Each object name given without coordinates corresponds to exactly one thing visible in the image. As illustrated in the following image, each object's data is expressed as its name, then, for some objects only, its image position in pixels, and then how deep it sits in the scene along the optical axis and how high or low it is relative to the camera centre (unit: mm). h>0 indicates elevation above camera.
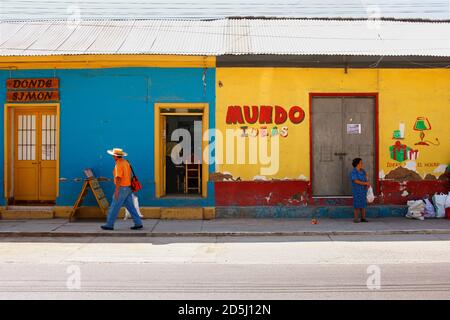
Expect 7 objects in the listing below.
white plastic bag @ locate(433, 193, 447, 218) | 11711 -1074
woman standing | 11234 -607
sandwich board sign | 11312 -774
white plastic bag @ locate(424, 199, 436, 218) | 11719 -1219
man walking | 10133 -632
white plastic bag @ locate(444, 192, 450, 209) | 11609 -991
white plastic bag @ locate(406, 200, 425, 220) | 11570 -1179
